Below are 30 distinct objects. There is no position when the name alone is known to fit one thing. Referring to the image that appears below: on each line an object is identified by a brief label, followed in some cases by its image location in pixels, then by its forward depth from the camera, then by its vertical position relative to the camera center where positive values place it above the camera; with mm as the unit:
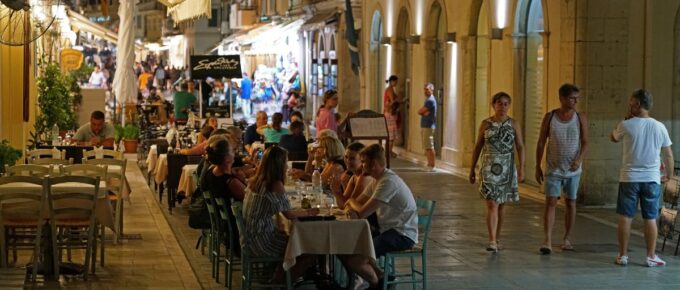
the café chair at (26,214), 11602 -1078
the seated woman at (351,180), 11195 -741
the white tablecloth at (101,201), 12239 -990
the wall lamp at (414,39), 26975 +1235
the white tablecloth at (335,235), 10008 -1053
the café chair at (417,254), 10391 -1250
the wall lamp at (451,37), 24000 +1136
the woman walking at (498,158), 13484 -603
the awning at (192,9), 17906 +1214
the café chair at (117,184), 13992 -977
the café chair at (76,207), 11742 -1022
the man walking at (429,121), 24188 -414
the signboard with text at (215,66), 25734 +594
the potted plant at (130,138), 27859 -904
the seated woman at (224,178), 11852 -745
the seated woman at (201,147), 17984 -702
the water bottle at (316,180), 12648 -803
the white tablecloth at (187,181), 16375 -1065
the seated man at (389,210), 10508 -900
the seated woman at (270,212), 10414 -915
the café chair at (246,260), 10430 -1298
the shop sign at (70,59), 32562 +894
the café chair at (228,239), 11398 -1289
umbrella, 25500 +750
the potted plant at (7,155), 12750 -597
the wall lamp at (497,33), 21225 +1076
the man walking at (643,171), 12734 -681
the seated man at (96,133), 19094 -557
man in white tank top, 13578 -569
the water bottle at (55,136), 19408 -620
